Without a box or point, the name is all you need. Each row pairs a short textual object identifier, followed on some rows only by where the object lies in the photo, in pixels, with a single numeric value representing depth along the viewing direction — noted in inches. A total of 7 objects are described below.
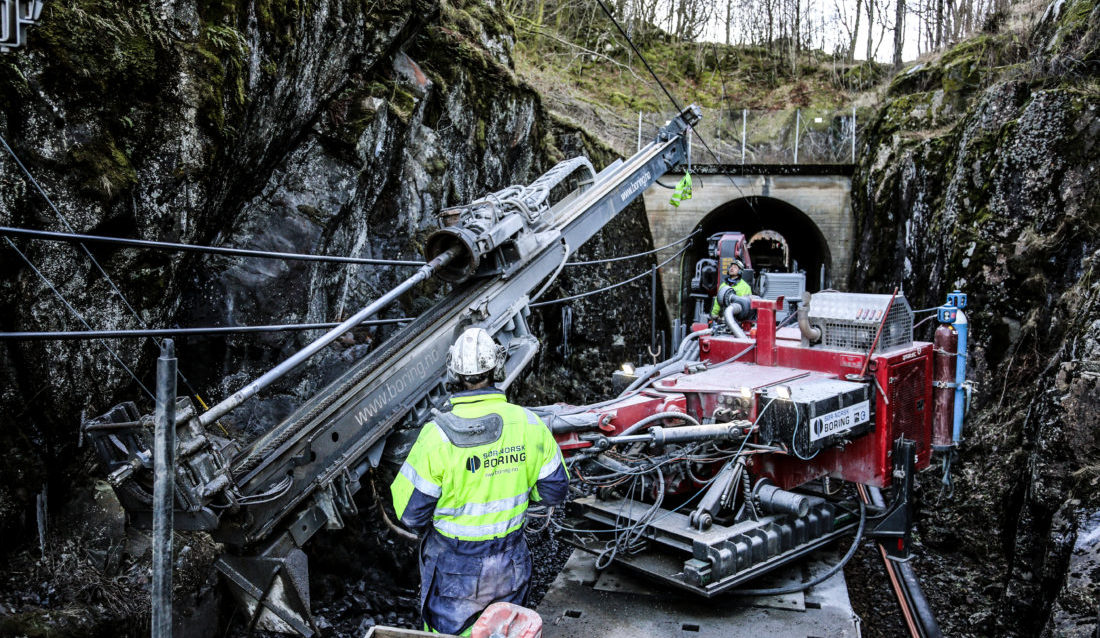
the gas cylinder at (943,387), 254.8
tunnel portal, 673.0
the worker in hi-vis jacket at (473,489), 131.8
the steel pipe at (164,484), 96.7
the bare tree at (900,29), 901.8
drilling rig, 157.0
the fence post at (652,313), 556.4
